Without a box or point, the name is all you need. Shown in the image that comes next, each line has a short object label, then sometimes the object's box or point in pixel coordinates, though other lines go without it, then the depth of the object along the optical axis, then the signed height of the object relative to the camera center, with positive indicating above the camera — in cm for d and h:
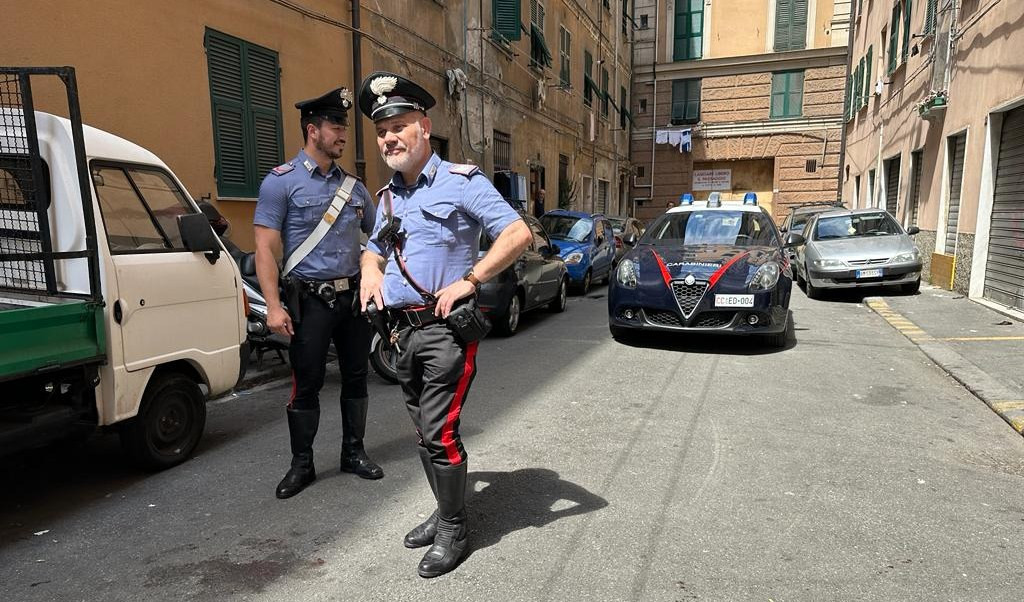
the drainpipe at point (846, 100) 2622 +441
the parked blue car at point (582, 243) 1210 -63
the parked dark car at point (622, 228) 1573 -50
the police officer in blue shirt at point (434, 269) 265 -24
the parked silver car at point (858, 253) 1045 -72
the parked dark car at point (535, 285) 788 -97
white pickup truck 312 -40
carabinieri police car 654 -79
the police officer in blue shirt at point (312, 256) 330 -23
